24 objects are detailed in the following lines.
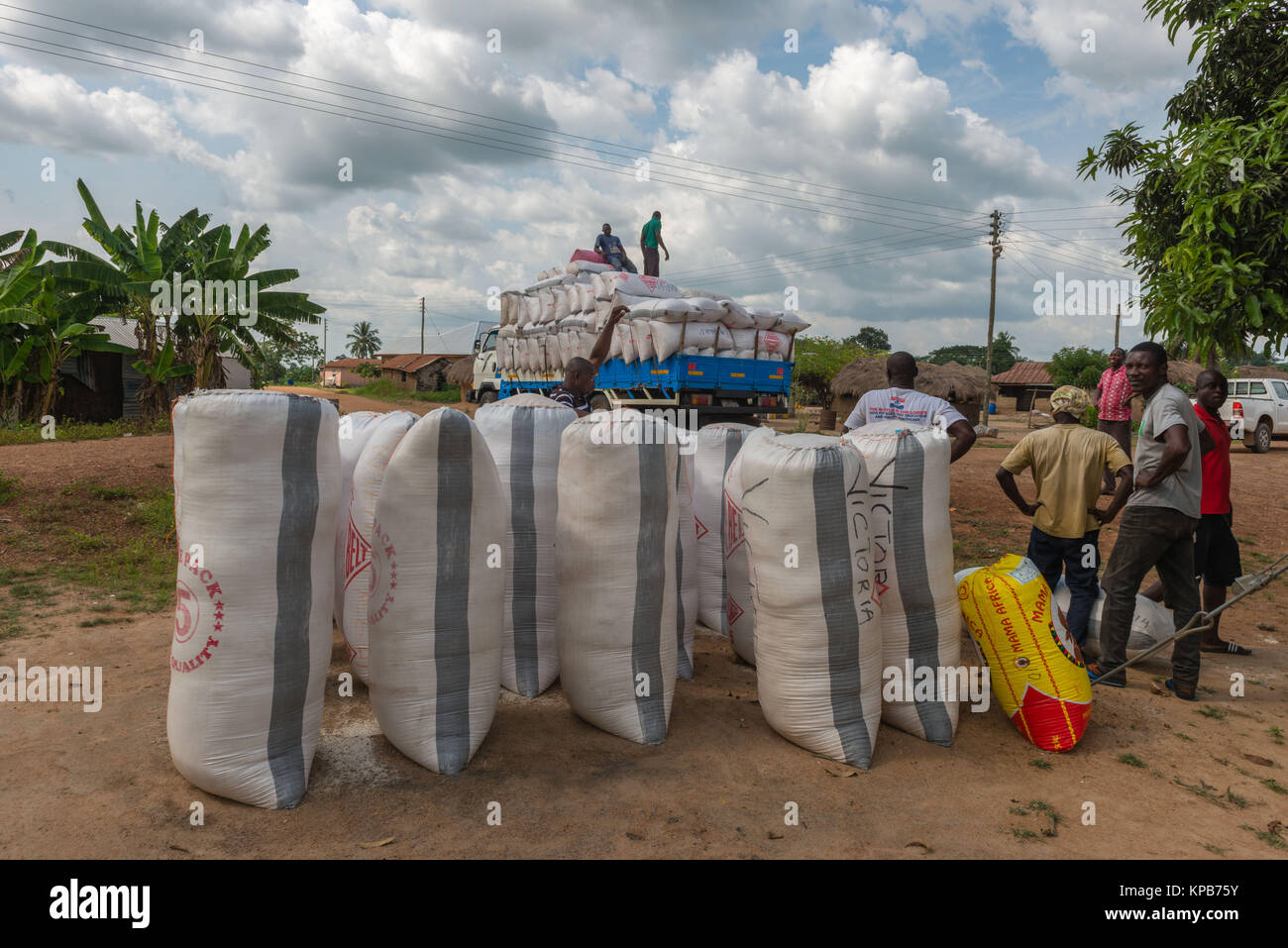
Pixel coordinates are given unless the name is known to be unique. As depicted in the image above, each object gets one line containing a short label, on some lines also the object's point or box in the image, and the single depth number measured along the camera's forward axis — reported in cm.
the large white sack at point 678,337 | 970
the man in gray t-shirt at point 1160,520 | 382
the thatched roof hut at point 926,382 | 2480
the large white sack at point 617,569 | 317
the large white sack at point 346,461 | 358
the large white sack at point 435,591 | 283
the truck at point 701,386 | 995
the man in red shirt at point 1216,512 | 453
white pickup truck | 1623
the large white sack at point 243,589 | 252
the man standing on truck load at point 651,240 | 1181
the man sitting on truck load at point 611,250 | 1196
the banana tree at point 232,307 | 1344
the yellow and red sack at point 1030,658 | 326
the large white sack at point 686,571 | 398
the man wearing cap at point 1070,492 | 398
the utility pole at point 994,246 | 2255
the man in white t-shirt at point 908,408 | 412
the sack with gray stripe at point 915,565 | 320
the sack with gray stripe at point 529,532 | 357
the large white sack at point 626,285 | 1051
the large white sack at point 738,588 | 407
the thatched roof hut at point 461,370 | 3518
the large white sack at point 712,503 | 432
